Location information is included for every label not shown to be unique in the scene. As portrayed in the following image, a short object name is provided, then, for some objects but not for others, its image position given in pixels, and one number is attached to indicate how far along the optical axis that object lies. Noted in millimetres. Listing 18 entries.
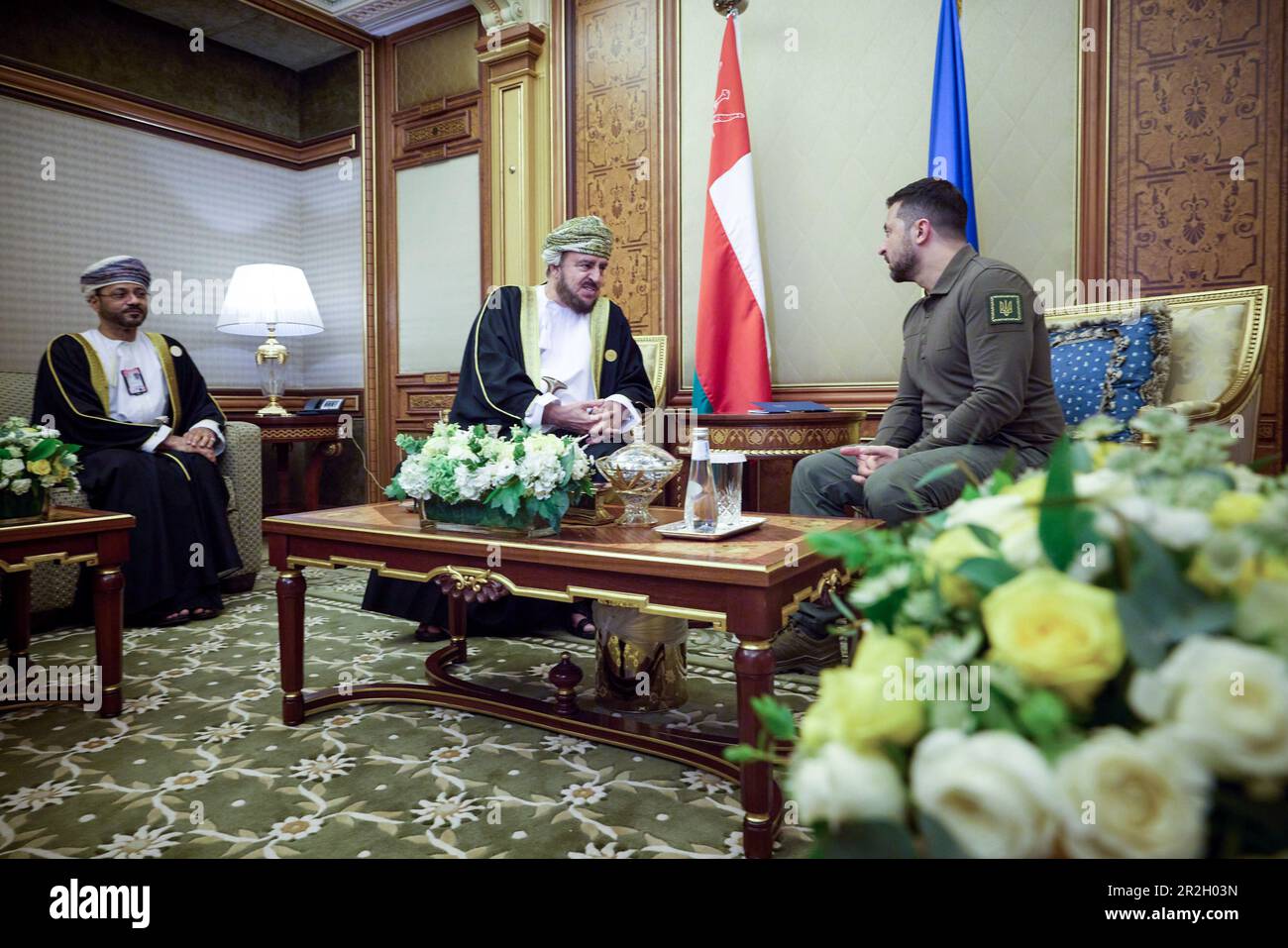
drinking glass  2016
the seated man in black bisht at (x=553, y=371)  3186
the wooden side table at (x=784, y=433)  3676
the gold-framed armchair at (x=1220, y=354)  2908
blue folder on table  3896
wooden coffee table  1620
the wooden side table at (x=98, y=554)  2328
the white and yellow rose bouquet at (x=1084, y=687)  397
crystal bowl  2225
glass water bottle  2008
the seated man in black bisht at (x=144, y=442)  3697
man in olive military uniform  2600
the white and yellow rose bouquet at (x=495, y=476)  2066
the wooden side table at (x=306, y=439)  5469
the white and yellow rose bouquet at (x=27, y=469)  2377
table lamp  5652
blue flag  3682
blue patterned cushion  2994
